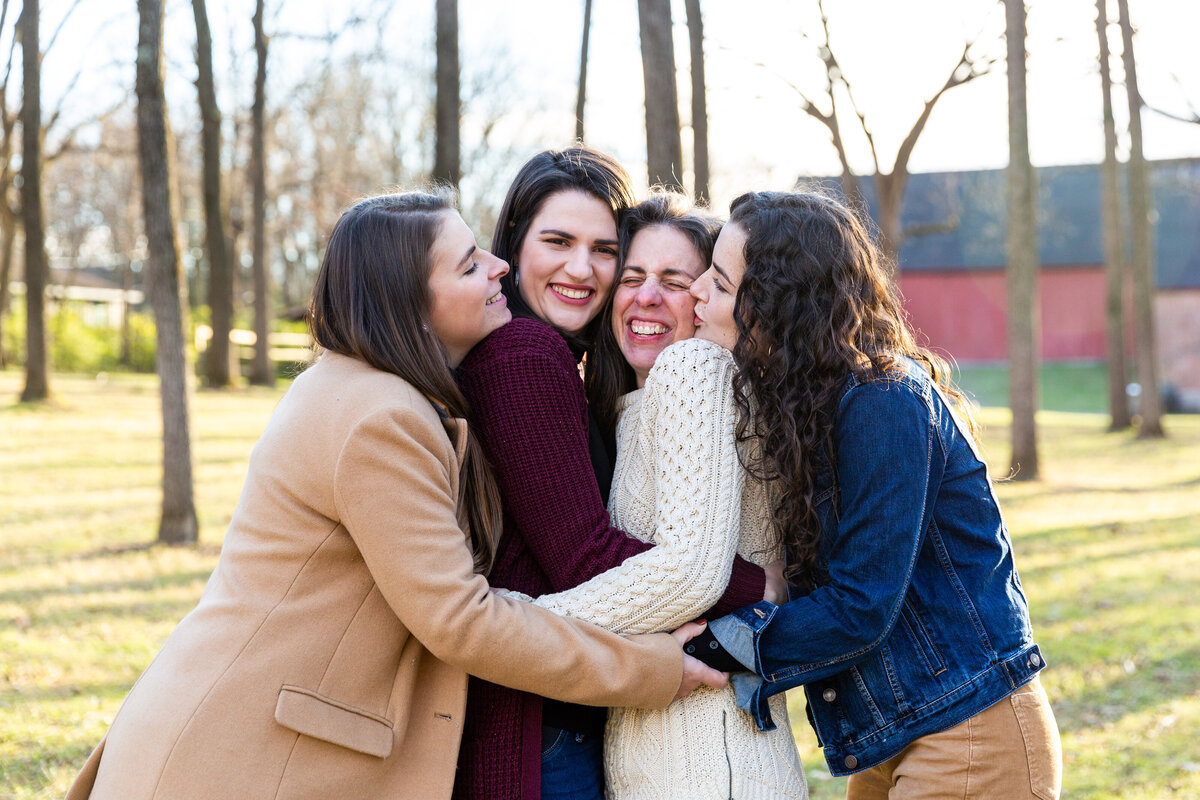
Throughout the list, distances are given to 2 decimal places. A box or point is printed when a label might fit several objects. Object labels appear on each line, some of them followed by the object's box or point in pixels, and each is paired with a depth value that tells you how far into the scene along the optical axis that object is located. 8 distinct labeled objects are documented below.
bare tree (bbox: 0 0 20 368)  23.58
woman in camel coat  2.18
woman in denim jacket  2.36
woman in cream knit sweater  2.46
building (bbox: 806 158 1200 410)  42.66
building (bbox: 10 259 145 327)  41.56
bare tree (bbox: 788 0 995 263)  18.45
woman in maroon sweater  2.48
